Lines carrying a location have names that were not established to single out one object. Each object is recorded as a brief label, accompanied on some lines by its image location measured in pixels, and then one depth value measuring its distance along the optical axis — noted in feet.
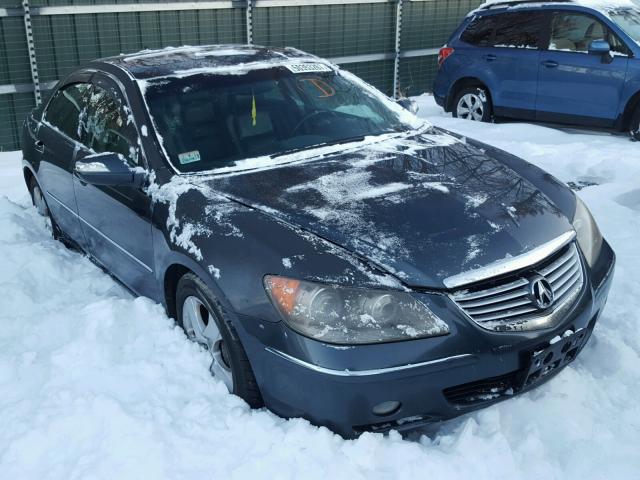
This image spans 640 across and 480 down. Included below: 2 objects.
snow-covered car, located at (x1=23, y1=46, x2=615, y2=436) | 8.59
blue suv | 26.48
